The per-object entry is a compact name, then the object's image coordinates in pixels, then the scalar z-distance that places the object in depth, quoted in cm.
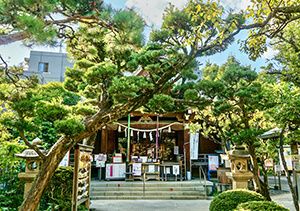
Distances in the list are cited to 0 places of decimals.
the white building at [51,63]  1795
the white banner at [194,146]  1224
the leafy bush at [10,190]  611
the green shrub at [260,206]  359
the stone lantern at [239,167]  598
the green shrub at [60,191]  575
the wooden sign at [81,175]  479
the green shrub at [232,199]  457
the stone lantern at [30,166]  506
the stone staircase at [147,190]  938
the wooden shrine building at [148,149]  1126
